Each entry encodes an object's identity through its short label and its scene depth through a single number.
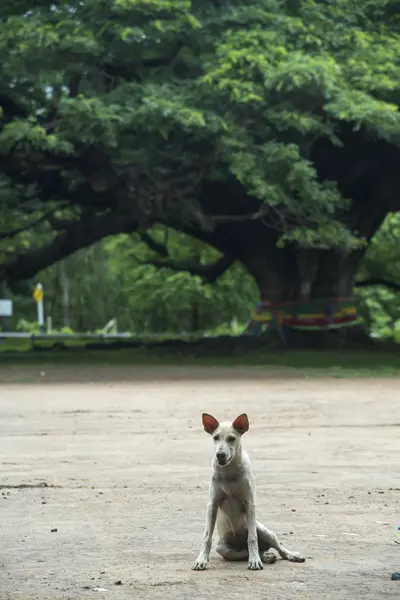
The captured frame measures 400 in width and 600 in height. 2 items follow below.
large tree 26.78
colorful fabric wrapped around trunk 34.44
